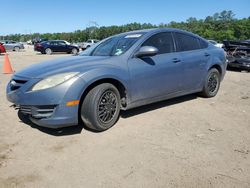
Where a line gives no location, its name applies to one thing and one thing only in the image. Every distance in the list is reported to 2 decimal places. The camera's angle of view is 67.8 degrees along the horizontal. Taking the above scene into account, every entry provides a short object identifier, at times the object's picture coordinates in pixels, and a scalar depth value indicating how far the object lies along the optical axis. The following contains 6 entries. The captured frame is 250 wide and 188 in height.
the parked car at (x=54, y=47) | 18.80
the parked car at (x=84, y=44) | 26.11
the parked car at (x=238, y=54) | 8.48
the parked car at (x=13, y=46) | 25.74
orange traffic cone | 7.43
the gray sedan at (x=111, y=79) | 2.66
